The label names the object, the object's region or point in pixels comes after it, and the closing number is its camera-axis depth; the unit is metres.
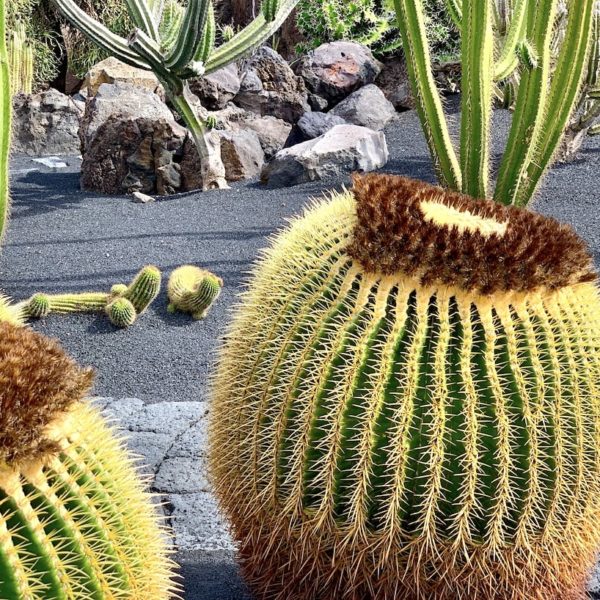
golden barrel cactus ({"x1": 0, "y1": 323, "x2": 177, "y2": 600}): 1.20
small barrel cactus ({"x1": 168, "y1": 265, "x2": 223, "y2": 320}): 4.79
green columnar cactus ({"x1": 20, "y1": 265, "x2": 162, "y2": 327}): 4.69
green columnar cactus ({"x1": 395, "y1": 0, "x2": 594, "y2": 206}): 3.38
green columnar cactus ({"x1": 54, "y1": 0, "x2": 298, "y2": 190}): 7.21
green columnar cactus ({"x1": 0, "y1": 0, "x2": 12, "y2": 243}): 2.49
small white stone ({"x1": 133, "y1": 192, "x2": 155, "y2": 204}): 7.54
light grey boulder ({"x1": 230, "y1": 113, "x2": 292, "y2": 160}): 9.14
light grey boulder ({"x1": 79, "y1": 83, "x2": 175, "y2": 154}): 8.18
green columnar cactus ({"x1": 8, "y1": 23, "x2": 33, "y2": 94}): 12.80
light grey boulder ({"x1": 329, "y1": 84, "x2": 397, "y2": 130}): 9.48
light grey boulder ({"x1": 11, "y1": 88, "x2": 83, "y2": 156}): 10.81
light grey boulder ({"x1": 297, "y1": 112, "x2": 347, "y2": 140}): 8.76
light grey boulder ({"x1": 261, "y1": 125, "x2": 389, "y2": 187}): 7.54
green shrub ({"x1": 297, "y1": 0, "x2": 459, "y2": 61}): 11.37
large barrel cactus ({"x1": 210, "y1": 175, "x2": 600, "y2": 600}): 1.66
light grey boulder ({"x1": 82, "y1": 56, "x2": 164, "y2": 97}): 11.35
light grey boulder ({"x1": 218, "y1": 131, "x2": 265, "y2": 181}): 8.36
